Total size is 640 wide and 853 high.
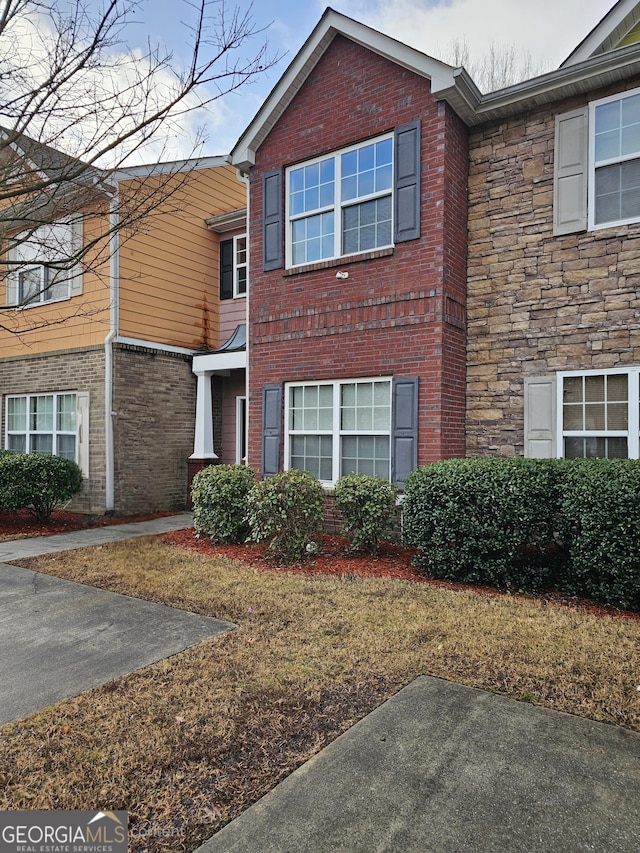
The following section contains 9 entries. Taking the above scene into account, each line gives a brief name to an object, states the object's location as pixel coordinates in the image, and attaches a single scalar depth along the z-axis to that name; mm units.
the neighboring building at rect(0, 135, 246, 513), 10570
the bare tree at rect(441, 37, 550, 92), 18547
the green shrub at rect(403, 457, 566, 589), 5547
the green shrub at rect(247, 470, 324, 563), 6938
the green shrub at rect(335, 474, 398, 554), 6898
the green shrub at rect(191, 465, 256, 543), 7824
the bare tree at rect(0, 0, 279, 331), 4668
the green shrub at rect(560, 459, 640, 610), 4895
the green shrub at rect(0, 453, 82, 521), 9531
